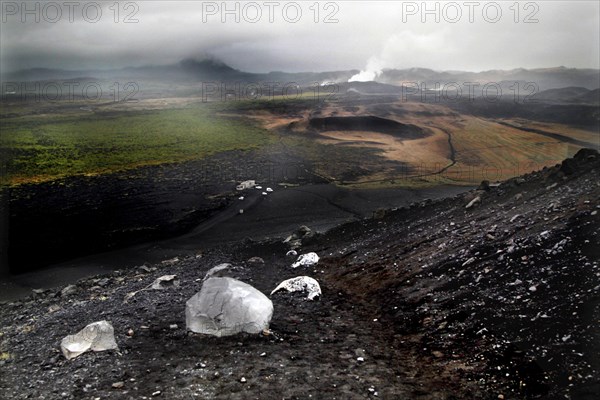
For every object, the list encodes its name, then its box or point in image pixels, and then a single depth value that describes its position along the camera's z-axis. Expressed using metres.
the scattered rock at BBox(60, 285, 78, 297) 15.63
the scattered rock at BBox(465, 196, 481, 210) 16.44
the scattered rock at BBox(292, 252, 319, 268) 15.38
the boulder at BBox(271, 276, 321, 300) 11.84
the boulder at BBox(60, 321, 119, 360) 8.91
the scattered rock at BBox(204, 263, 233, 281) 14.13
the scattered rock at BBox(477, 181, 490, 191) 18.19
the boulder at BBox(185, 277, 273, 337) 9.20
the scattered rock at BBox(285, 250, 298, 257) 17.05
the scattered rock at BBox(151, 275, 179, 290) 13.41
